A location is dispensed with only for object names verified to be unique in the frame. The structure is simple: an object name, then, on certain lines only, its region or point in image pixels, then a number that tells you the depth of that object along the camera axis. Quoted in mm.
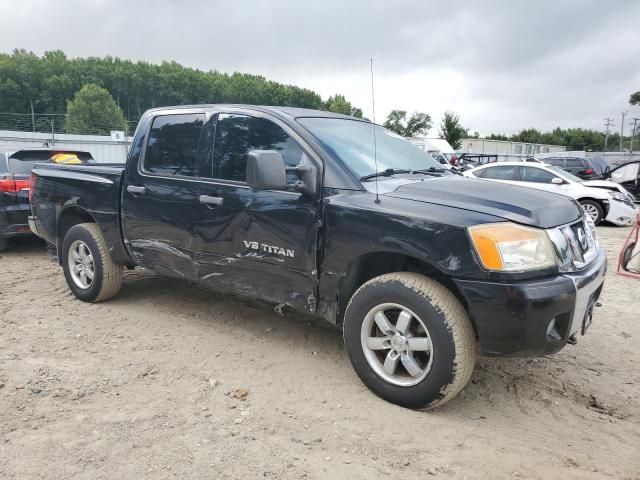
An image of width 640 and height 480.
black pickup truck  2775
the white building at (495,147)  52312
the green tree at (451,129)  52500
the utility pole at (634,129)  70625
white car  11641
